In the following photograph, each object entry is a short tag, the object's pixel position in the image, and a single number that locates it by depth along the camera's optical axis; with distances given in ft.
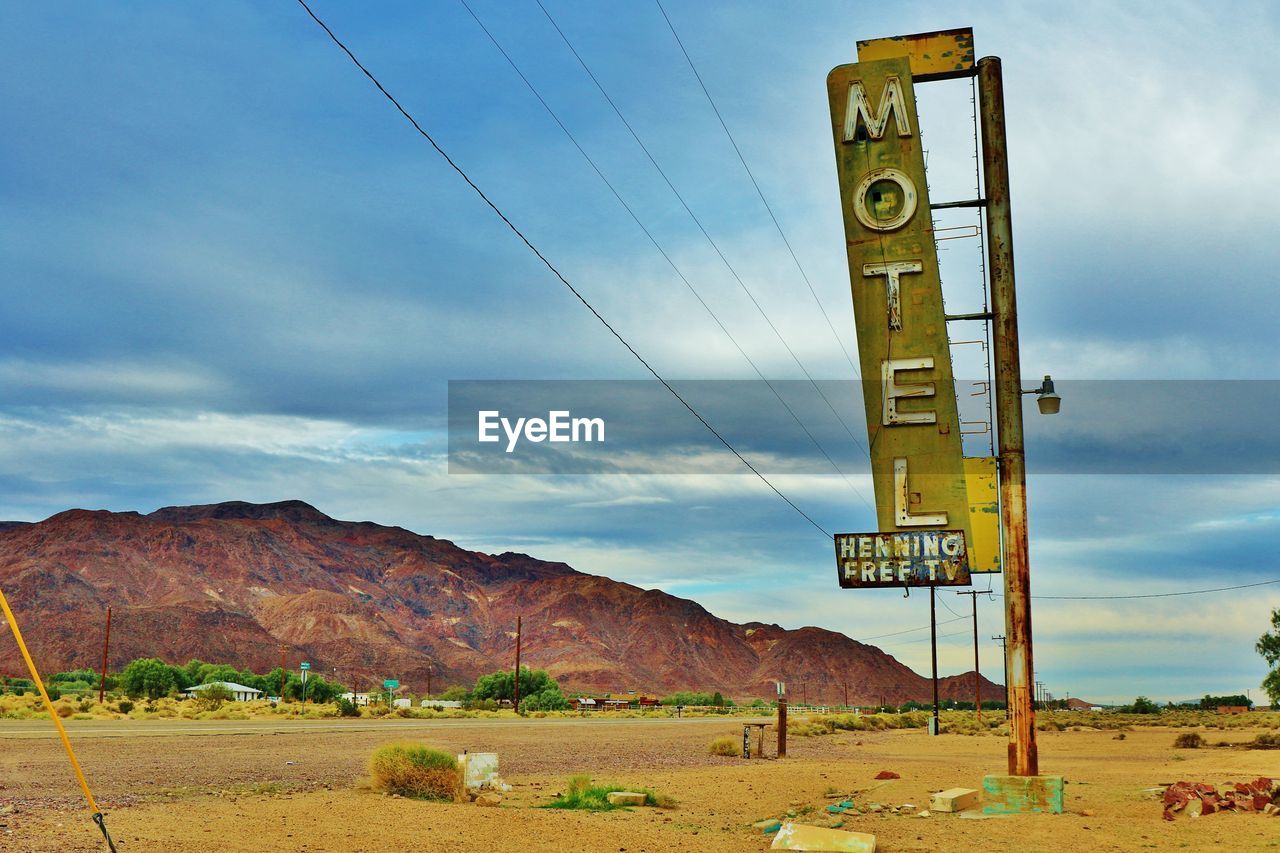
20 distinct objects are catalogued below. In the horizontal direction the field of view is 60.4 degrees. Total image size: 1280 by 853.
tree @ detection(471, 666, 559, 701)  375.25
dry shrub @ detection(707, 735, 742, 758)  117.85
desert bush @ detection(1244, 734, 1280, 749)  139.03
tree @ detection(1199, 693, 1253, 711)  466.70
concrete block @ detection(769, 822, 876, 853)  42.27
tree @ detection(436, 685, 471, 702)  412.36
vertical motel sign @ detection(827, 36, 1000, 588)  70.13
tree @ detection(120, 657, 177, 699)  320.09
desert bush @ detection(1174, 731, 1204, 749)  151.23
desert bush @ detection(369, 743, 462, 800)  61.11
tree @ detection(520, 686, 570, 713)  320.62
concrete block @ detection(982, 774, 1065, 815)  52.85
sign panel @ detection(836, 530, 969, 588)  69.87
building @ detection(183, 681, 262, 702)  317.26
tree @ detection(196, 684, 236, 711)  222.28
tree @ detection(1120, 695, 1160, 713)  357.00
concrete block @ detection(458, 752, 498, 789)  63.62
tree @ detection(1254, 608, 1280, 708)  202.90
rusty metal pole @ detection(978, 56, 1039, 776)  54.90
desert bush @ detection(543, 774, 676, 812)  60.29
